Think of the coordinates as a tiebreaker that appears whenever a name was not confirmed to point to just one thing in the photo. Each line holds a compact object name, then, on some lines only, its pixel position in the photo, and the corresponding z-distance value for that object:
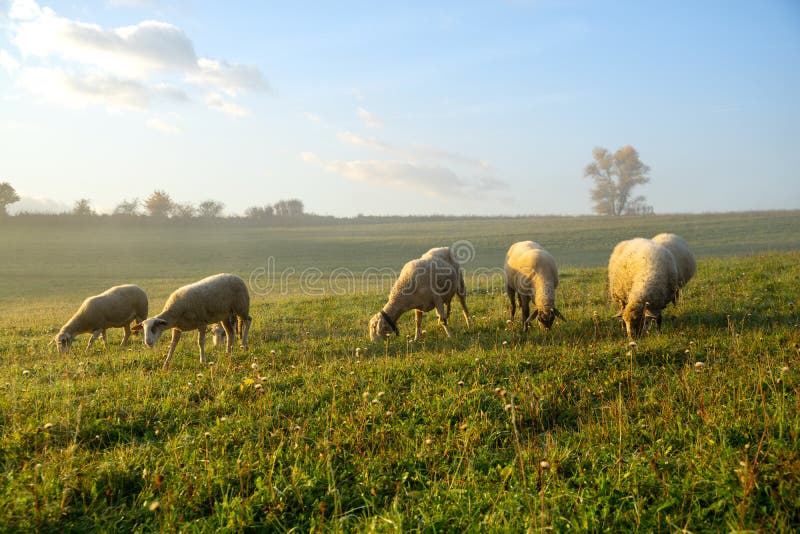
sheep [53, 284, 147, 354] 10.96
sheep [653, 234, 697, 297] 11.18
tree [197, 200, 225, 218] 75.03
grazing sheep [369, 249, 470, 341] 9.63
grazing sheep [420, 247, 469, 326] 11.11
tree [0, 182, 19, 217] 65.75
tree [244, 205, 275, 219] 77.82
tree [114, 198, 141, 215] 69.88
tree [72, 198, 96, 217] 67.25
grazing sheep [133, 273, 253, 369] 8.82
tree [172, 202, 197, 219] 72.73
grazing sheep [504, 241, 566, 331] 9.09
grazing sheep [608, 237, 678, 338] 8.20
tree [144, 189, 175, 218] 72.69
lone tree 78.06
